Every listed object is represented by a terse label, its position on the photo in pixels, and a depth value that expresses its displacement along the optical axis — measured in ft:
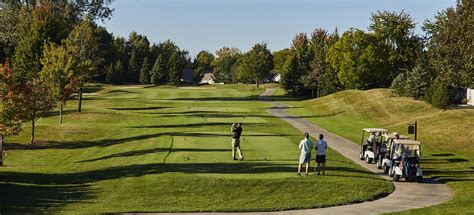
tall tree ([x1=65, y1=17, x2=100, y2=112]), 165.68
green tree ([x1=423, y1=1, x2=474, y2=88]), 163.63
